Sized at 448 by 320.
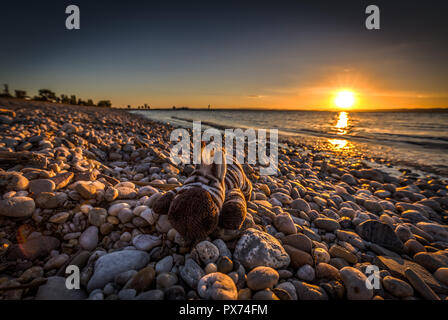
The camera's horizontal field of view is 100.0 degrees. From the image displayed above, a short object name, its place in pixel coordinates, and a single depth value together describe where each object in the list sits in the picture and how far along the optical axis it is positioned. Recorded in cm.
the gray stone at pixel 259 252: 29
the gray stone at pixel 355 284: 26
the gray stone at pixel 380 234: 40
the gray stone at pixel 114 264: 25
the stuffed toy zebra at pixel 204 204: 27
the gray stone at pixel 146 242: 31
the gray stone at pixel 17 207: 31
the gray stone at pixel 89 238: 31
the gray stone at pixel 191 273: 25
